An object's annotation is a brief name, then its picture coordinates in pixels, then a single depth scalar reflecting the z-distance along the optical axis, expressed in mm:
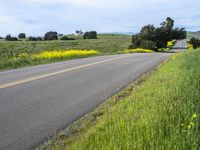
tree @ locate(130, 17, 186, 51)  31069
